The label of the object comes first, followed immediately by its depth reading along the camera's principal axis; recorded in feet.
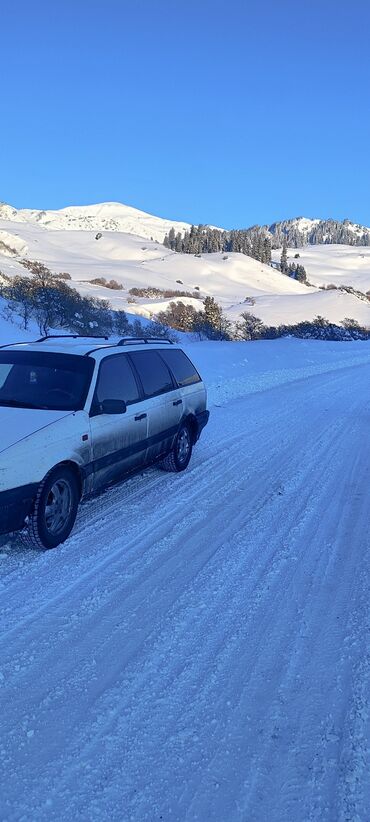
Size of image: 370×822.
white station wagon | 14.17
